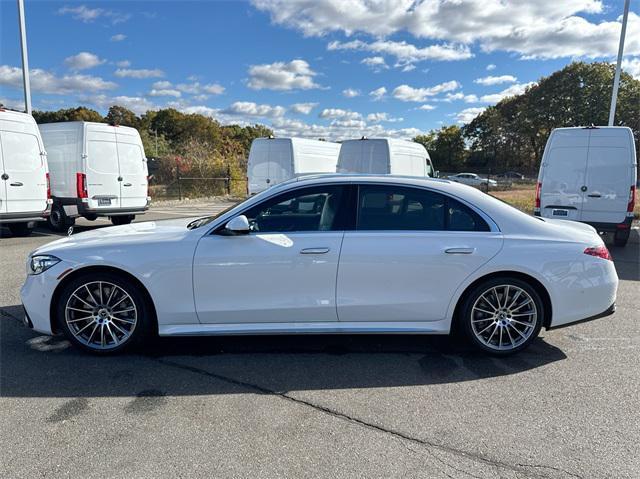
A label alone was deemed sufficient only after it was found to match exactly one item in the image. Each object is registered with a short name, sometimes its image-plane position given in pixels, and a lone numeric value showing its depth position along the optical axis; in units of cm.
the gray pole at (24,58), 1407
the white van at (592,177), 842
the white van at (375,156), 1276
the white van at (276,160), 1500
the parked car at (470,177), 3911
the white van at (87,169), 1019
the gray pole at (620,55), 1349
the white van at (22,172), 872
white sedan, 364
